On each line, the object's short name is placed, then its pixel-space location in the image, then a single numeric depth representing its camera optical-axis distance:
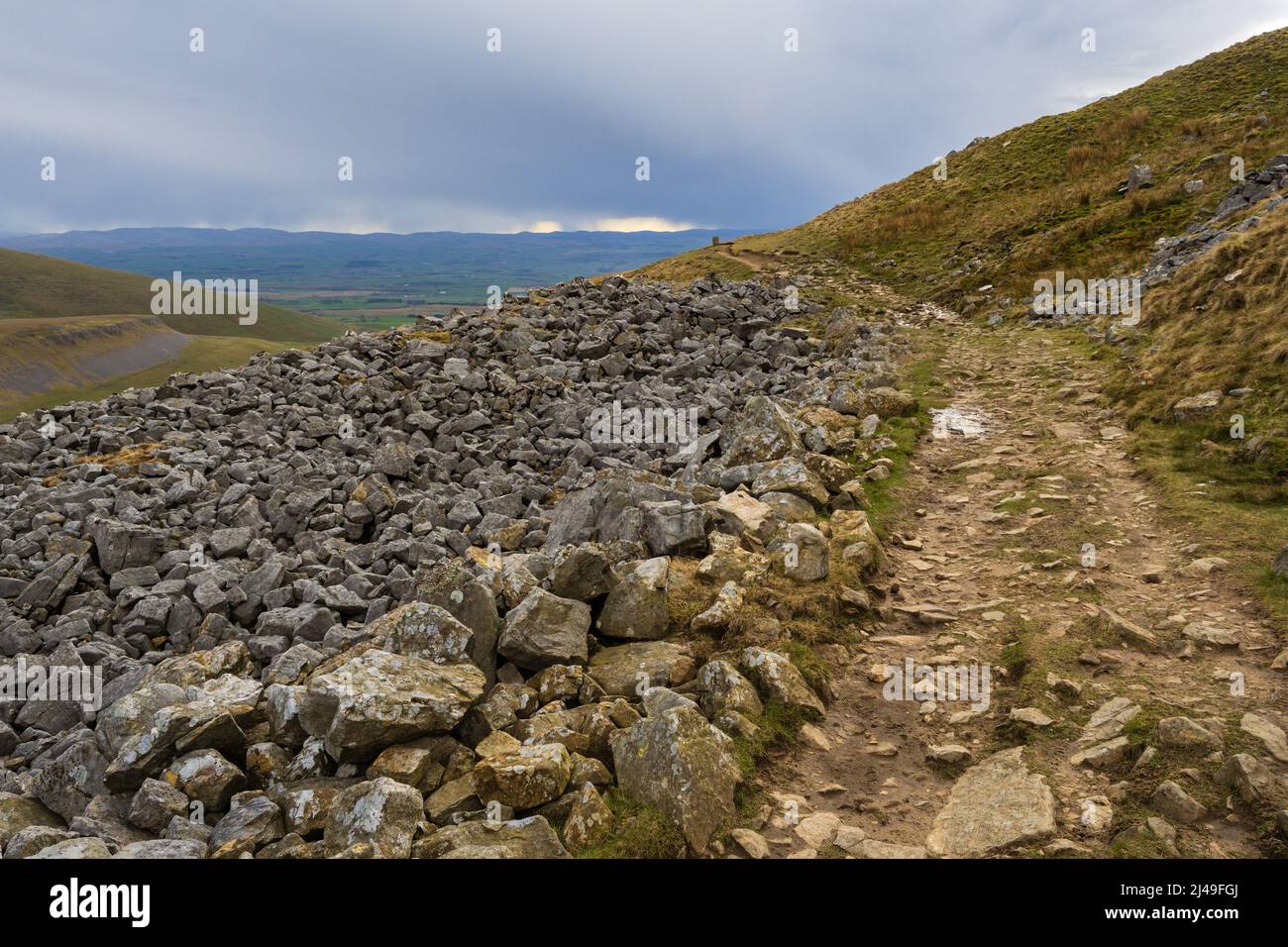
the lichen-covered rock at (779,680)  8.22
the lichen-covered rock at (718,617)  9.52
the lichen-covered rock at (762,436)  15.88
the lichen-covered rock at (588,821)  6.16
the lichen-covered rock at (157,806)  6.65
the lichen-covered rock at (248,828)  6.07
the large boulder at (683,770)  6.33
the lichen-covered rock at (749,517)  12.13
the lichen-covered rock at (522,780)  6.43
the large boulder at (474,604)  8.70
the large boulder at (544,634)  8.66
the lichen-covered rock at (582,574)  9.71
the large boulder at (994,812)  6.05
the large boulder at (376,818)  5.79
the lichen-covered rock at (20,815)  6.90
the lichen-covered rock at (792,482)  13.84
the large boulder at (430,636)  8.23
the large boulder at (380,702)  6.78
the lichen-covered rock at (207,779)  6.86
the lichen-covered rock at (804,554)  10.74
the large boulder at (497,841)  5.70
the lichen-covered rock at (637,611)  9.56
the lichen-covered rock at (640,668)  8.50
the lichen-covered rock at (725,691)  7.88
